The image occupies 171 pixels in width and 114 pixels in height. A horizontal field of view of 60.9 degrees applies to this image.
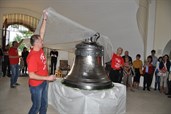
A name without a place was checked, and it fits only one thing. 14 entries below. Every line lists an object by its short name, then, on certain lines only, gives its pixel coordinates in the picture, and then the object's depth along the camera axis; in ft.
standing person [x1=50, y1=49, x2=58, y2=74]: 17.81
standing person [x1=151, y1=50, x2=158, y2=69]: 14.58
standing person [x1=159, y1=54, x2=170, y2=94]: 13.71
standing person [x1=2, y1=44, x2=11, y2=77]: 15.92
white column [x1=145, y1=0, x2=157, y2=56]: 15.07
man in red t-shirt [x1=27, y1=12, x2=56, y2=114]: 5.08
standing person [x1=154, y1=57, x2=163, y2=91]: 14.04
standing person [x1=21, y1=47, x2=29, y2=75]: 17.58
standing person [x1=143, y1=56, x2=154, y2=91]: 14.21
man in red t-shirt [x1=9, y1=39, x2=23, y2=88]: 11.77
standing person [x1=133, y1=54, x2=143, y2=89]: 14.35
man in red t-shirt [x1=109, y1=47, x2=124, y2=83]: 9.94
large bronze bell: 5.38
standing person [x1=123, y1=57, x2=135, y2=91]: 13.98
